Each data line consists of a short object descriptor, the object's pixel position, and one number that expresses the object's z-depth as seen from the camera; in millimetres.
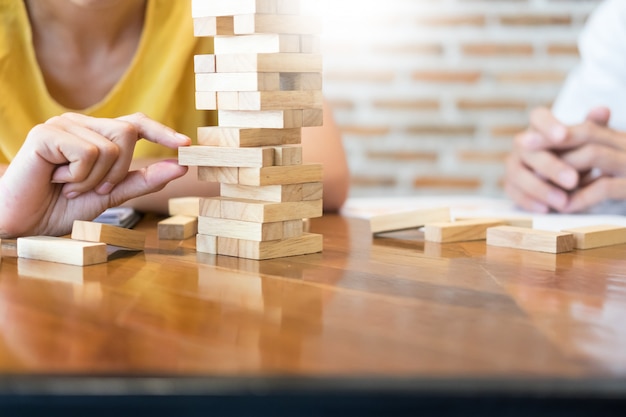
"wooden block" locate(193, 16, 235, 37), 977
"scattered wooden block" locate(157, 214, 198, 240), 1130
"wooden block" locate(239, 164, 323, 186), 950
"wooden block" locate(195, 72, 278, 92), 945
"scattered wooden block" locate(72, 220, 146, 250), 958
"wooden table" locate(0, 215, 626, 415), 450
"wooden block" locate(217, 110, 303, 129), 959
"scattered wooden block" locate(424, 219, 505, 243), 1133
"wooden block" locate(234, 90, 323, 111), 947
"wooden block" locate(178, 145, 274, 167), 948
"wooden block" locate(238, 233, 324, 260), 948
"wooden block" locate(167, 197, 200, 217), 1238
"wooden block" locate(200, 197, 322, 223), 947
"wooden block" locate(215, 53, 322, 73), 946
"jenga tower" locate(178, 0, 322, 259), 950
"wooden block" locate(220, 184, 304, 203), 969
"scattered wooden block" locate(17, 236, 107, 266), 889
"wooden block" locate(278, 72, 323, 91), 974
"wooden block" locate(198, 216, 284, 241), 949
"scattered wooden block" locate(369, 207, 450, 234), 1203
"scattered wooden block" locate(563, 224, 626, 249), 1074
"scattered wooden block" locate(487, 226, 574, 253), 1036
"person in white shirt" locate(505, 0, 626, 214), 1563
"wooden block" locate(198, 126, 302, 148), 964
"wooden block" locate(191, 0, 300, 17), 938
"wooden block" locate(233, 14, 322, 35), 941
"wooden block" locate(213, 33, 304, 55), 954
